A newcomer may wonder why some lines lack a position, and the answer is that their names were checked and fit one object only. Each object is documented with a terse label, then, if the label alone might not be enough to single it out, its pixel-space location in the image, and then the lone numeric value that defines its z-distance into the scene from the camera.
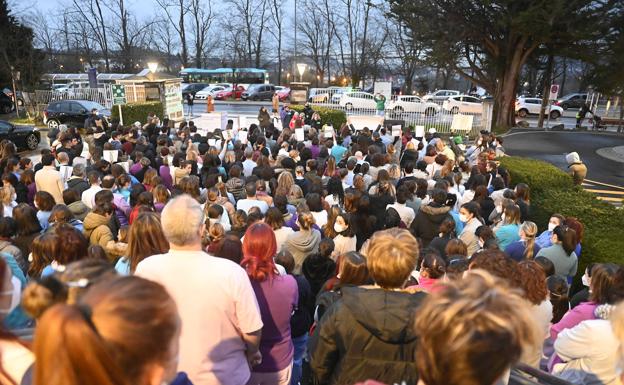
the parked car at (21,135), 16.09
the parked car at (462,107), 23.97
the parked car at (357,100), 27.44
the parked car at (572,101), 41.13
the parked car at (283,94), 40.19
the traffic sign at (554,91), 23.29
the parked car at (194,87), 43.94
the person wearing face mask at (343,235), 5.14
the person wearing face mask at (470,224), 5.68
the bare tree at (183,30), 54.09
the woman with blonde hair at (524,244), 5.23
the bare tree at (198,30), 55.22
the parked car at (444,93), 43.69
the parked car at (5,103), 31.11
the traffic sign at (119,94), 15.05
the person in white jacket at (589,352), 2.64
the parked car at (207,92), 42.00
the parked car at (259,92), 40.50
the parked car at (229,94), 41.72
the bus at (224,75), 48.94
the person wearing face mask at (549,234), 5.58
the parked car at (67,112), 21.36
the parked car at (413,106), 23.98
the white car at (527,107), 35.03
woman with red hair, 3.21
